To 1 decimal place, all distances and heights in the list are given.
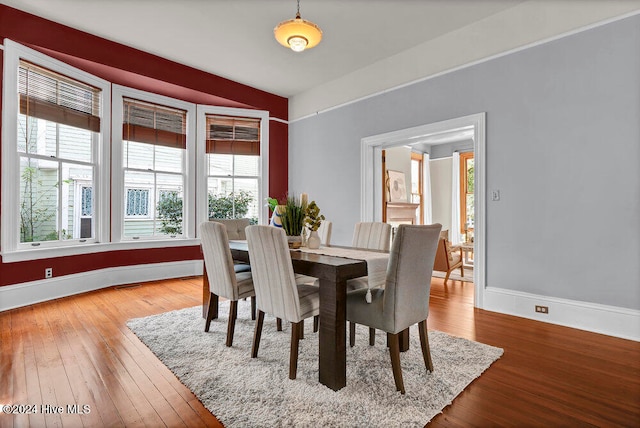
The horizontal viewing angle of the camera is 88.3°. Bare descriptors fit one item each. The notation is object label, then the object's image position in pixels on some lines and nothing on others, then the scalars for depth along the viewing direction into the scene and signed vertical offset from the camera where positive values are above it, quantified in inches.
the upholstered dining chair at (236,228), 150.6 -6.2
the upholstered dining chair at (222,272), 103.0 -19.0
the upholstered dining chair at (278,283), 81.4 -17.8
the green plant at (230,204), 223.6 +7.1
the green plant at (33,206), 148.1 +3.3
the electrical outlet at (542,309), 128.0 -36.0
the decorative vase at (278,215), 113.8 +0.0
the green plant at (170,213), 206.8 +0.8
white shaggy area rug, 68.0 -40.9
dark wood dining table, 78.2 -23.8
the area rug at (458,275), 206.1 -39.1
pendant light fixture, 103.7 +58.4
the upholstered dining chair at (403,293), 76.0 -18.6
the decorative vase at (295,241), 109.7 -8.7
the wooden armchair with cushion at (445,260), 192.3 -26.3
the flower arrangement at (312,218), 110.0 -0.9
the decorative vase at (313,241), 112.1 -8.8
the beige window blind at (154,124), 191.8 +55.1
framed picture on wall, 269.0 +24.9
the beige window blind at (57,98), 145.2 +55.5
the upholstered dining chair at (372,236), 127.4 -7.9
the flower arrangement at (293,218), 111.1 -1.0
